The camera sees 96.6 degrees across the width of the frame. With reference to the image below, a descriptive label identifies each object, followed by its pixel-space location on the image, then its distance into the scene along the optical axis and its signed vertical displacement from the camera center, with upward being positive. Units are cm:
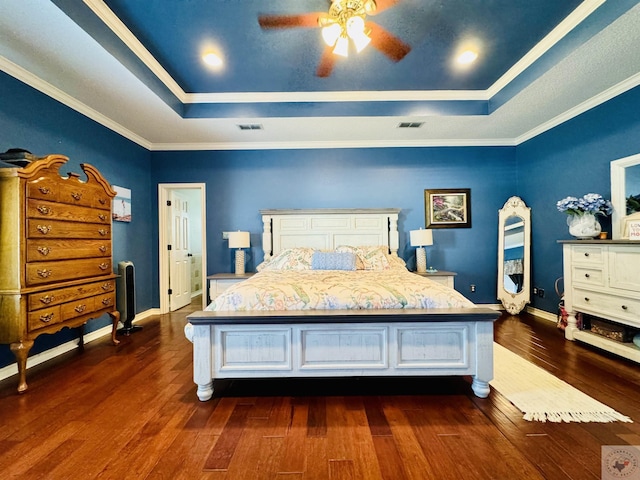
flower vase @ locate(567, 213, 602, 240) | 291 +9
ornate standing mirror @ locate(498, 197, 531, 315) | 408 -26
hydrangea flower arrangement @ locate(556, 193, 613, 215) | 288 +32
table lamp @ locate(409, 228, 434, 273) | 401 -7
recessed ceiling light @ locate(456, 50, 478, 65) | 265 +172
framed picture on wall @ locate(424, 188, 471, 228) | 437 +46
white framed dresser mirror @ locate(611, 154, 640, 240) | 277 +44
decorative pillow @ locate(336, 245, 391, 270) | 355 -22
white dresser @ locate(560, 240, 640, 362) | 243 -47
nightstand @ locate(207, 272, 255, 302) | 383 -55
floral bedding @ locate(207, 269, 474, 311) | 203 -41
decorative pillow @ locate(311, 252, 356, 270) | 333 -25
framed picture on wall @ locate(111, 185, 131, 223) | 360 +49
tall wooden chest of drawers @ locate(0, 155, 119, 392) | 205 -6
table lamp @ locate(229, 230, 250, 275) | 401 -3
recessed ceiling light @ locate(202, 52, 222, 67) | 263 +173
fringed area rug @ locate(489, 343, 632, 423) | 171 -108
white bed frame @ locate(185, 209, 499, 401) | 191 -72
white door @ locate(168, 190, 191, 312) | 451 -21
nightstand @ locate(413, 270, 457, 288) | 387 -53
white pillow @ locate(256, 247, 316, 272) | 357 -25
